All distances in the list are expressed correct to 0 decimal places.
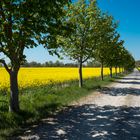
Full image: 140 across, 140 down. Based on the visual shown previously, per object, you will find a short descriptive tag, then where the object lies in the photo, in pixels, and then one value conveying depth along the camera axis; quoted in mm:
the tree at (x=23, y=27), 9393
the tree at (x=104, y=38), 26312
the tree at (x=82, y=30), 25000
